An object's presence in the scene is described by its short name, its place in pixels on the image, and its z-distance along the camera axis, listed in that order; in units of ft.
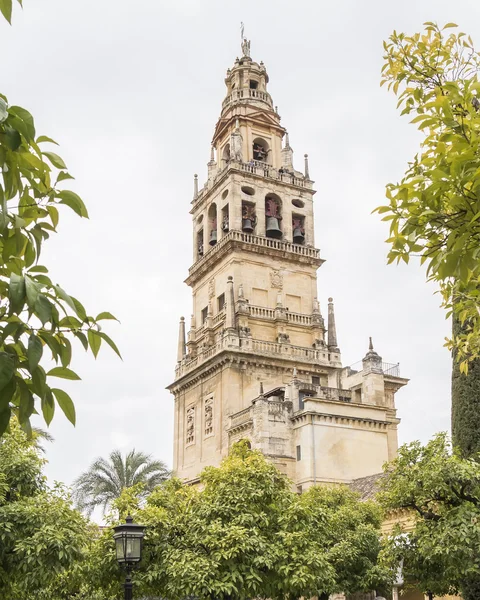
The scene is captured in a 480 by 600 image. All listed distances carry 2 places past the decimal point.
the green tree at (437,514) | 59.36
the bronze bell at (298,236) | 155.74
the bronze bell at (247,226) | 150.51
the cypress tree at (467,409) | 67.00
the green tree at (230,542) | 62.28
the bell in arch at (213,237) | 157.16
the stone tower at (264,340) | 120.26
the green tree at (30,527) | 54.54
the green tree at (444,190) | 18.67
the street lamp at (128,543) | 47.55
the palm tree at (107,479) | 133.80
